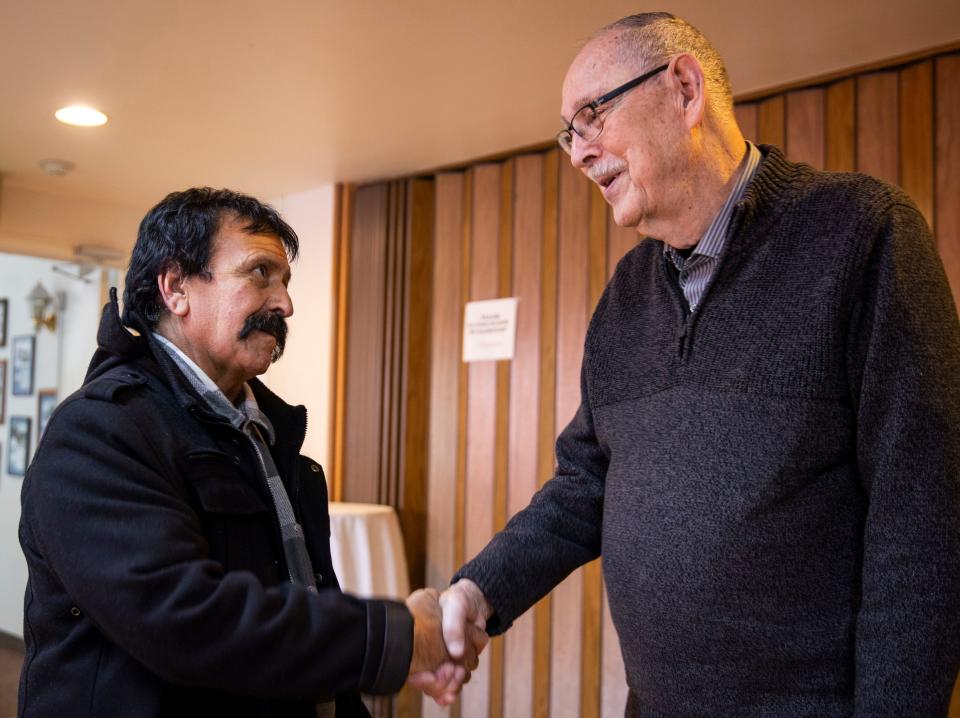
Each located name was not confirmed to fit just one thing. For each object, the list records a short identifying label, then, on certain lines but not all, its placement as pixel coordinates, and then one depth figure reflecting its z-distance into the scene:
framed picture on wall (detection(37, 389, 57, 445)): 6.10
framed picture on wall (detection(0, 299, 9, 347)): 6.73
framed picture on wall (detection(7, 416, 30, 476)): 6.32
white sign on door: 3.80
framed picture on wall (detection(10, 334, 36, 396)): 6.37
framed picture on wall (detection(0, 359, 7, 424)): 6.66
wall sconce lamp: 6.10
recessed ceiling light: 3.44
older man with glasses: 1.18
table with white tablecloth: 3.69
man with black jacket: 1.33
